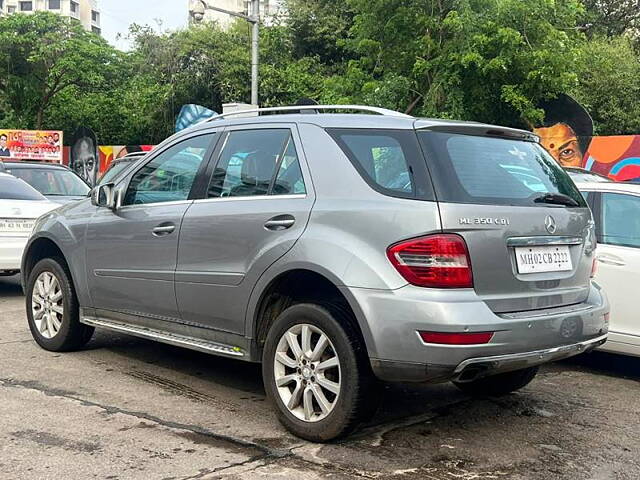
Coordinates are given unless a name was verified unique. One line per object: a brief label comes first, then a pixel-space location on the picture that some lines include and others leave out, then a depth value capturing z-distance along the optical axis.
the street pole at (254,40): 19.86
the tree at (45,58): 32.94
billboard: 26.55
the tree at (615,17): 31.67
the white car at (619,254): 5.69
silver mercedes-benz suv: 3.77
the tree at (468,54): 17.12
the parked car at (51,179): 11.95
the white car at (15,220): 8.78
